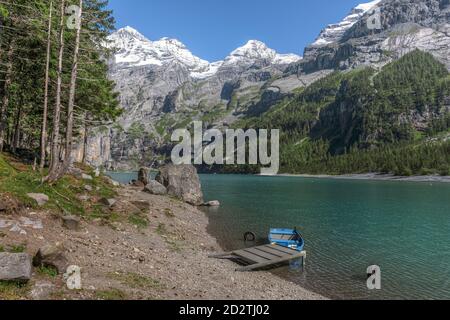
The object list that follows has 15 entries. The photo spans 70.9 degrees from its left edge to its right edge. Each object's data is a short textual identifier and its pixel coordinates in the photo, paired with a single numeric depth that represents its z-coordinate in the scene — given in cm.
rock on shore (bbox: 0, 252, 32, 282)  1192
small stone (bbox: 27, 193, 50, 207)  2121
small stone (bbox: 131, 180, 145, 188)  6403
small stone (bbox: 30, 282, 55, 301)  1184
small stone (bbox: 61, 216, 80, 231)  2105
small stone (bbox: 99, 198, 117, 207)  2978
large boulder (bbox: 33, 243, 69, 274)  1382
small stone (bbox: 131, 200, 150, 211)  3660
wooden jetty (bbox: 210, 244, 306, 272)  2462
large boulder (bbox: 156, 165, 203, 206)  6197
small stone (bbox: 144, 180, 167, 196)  5812
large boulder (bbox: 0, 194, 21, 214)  1816
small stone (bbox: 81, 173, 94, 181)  3714
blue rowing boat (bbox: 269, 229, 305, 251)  2992
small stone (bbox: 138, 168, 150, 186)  6532
